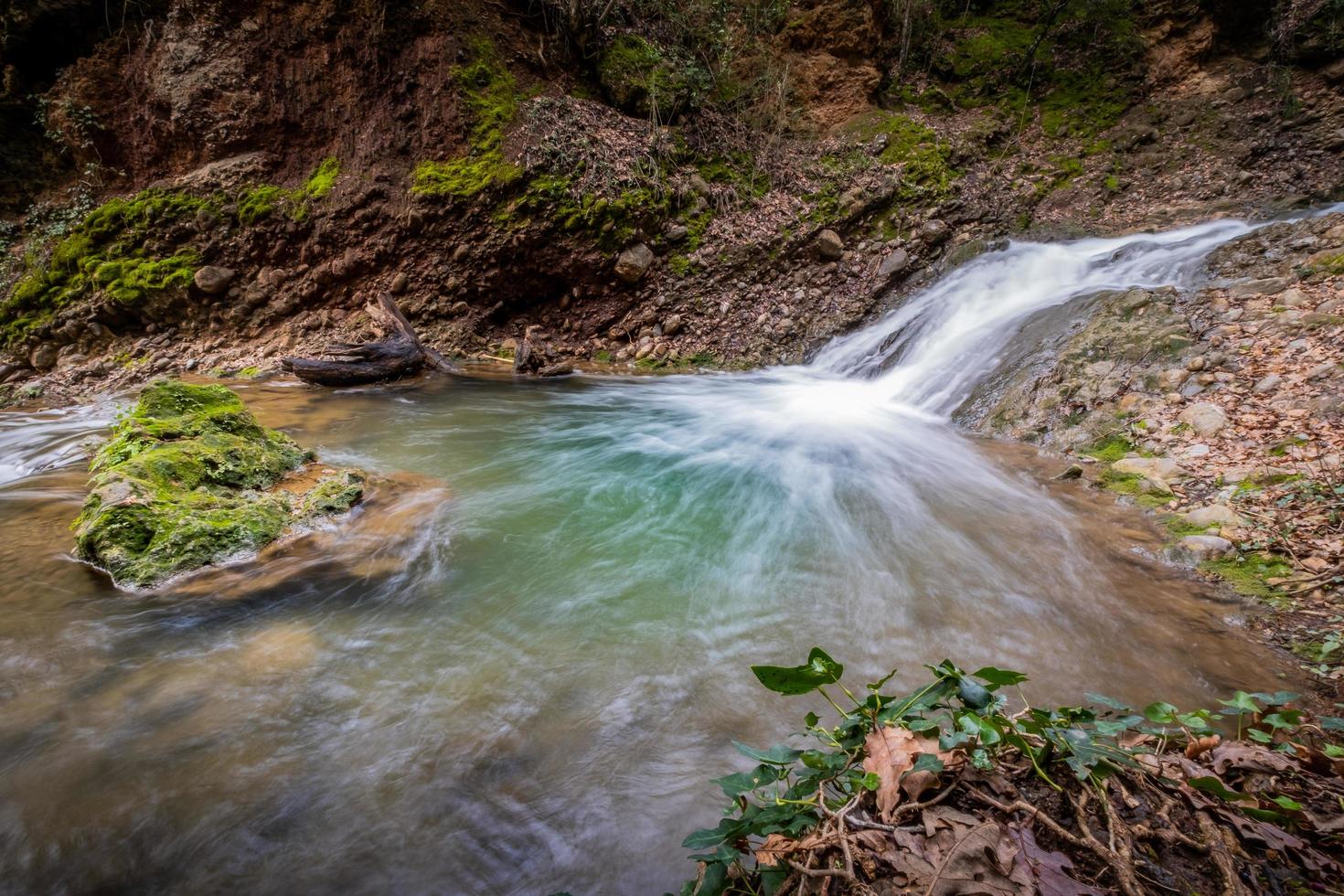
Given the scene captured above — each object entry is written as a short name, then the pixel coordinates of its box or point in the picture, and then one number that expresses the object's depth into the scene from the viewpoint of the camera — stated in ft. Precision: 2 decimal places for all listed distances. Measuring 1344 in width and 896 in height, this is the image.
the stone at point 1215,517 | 10.48
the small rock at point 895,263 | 27.09
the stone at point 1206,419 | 12.73
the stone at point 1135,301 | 17.84
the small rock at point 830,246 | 27.71
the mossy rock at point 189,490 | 9.73
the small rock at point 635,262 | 27.45
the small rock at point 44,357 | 24.82
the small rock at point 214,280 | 25.44
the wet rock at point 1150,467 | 12.32
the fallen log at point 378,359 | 22.58
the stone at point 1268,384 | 12.94
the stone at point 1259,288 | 16.11
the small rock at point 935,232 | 27.71
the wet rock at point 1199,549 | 10.07
